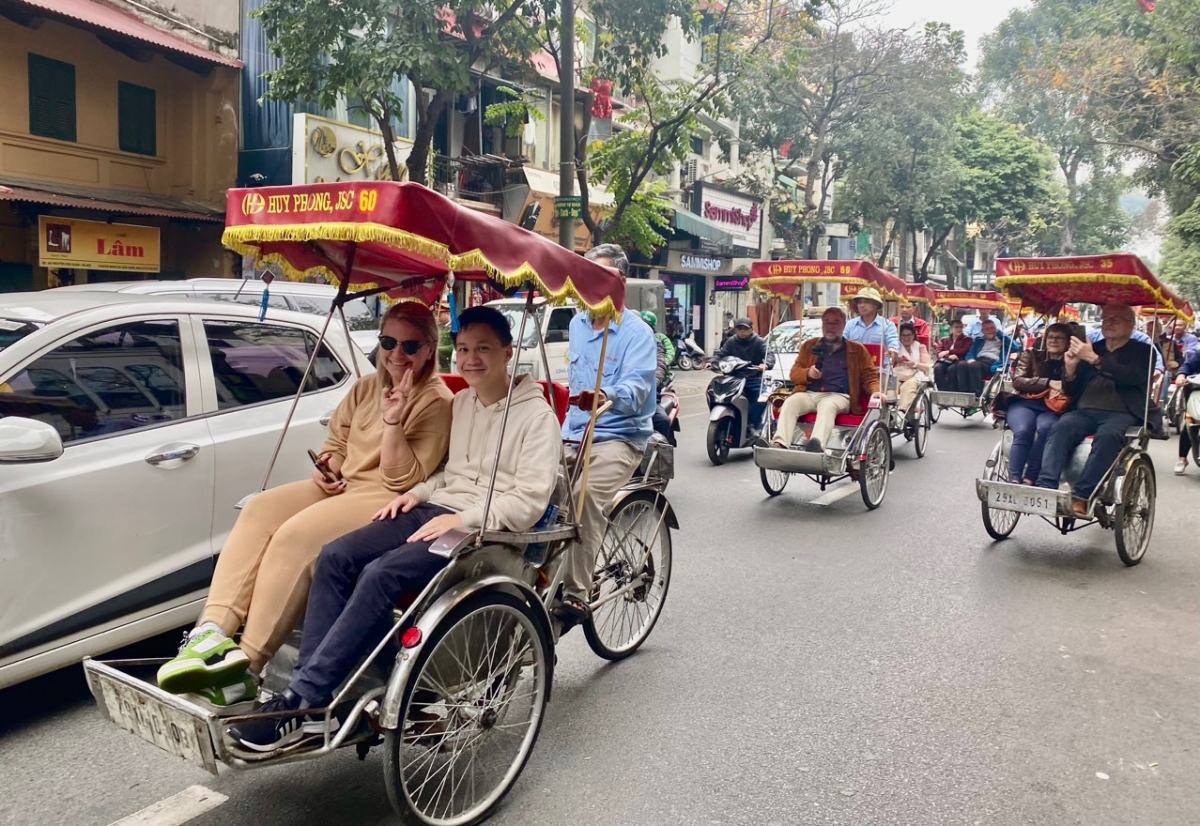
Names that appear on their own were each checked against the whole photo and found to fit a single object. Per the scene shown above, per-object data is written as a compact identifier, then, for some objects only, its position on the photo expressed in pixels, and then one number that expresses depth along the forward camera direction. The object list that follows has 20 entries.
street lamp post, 12.95
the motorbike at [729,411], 10.52
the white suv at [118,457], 3.55
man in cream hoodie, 2.88
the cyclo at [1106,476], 6.50
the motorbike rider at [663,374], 8.55
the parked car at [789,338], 12.39
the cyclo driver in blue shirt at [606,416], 4.07
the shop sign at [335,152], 15.39
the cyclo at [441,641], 2.79
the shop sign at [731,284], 30.02
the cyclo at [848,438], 8.18
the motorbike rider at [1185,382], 10.78
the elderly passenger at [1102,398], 6.60
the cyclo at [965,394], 13.15
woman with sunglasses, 2.97
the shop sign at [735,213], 27.95
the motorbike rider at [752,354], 10.84
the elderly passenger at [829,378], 8.50
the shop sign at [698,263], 27.80
